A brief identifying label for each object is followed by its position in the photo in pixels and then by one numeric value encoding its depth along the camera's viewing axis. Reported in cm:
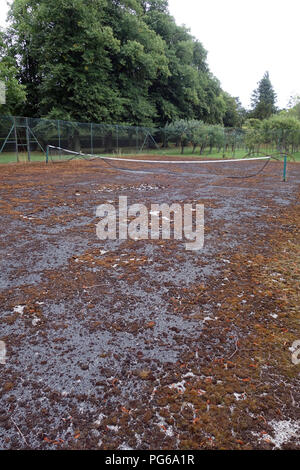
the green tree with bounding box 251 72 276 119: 7748
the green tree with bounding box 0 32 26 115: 2169
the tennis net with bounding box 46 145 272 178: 1389
